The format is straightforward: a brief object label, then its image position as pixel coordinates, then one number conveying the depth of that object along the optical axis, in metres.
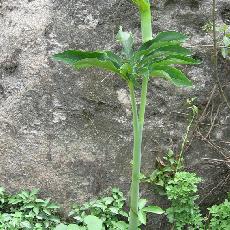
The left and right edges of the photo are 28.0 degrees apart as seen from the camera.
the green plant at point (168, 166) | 2.78
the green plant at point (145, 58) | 1.91
